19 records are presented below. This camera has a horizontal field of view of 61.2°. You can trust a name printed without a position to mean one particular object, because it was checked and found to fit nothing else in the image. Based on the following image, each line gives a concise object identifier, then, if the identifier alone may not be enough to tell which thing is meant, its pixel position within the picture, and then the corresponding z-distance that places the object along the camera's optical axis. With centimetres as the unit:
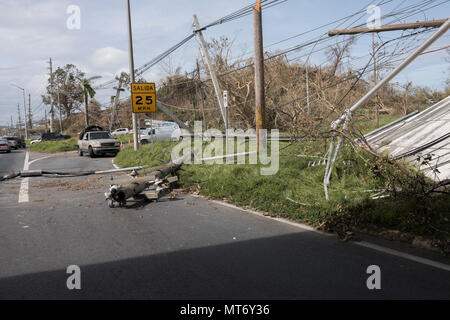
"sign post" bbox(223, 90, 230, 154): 1474
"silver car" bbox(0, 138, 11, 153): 3647
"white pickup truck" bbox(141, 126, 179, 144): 3335
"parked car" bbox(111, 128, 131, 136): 5344
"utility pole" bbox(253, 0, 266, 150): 1166
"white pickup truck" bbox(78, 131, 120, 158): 2373
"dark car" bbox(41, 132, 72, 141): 5359
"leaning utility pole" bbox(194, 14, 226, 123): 2155
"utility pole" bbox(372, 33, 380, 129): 1959
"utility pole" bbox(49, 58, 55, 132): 7056
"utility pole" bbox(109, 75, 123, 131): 4342
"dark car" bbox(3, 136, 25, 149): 4631
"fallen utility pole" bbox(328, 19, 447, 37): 1262
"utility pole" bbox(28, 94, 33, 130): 11331
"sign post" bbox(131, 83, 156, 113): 1606
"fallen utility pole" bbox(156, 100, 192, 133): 2455
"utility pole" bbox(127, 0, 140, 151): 1969
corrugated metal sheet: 826
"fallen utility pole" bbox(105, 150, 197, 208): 809
